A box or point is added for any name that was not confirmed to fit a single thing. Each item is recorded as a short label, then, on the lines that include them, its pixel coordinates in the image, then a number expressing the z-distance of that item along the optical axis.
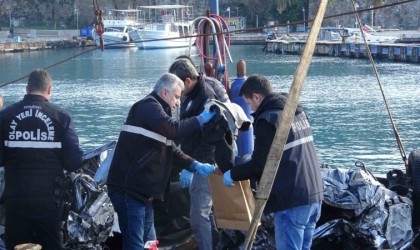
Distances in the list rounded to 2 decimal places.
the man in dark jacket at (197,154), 6.29
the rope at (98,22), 8.47
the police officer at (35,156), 5.34
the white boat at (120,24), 80.88
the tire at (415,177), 7.01
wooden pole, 3.68
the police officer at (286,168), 5.03
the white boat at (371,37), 62.97
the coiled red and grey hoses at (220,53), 9.62
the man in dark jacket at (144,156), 5.39
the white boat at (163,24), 76.66
